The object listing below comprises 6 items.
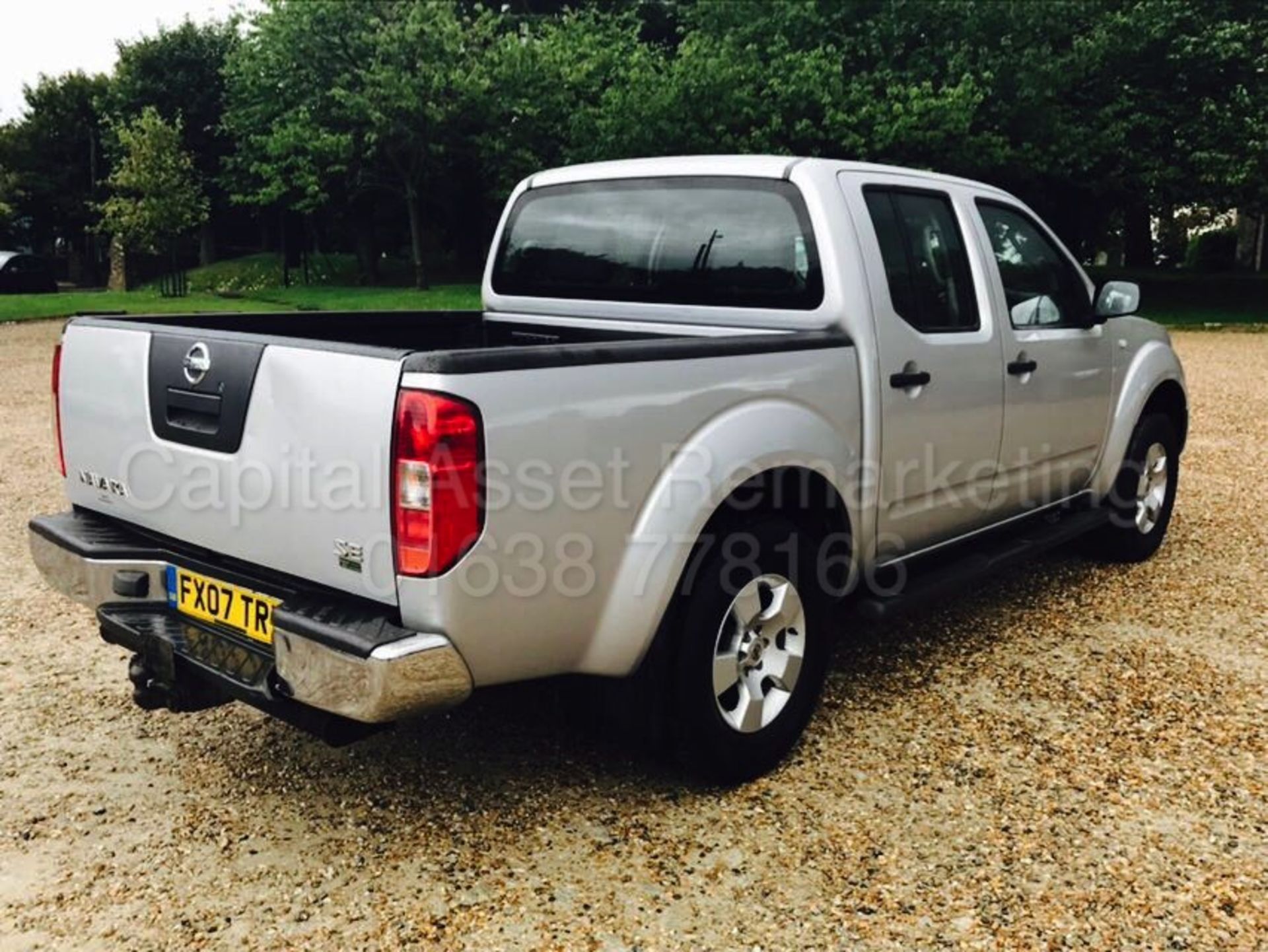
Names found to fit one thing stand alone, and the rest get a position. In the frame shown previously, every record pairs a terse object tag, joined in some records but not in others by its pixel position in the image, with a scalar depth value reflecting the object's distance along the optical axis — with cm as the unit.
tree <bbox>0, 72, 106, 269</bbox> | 4038
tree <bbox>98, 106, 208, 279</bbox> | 3008
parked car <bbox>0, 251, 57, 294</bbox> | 2998
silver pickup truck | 259
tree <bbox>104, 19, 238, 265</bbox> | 3756
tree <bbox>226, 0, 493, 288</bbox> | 2734
